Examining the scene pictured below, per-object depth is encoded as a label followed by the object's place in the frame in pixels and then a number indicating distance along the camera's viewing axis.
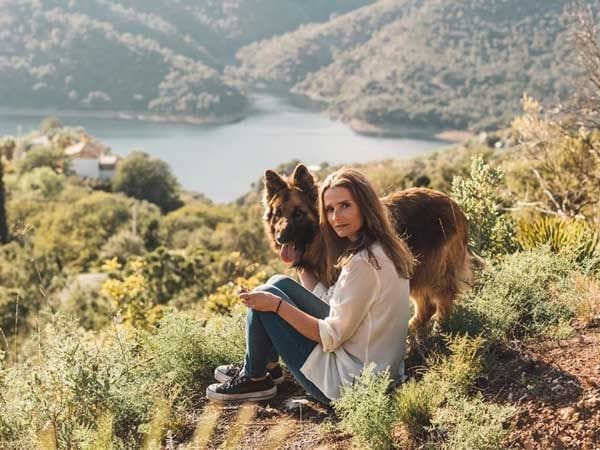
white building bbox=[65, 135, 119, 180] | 70.88
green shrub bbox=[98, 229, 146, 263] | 32.47
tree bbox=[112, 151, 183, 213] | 61.72
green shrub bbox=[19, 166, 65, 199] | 52.95
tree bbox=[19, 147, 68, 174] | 61.72
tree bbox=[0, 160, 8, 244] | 36.46
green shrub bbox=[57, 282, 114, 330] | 14.34
